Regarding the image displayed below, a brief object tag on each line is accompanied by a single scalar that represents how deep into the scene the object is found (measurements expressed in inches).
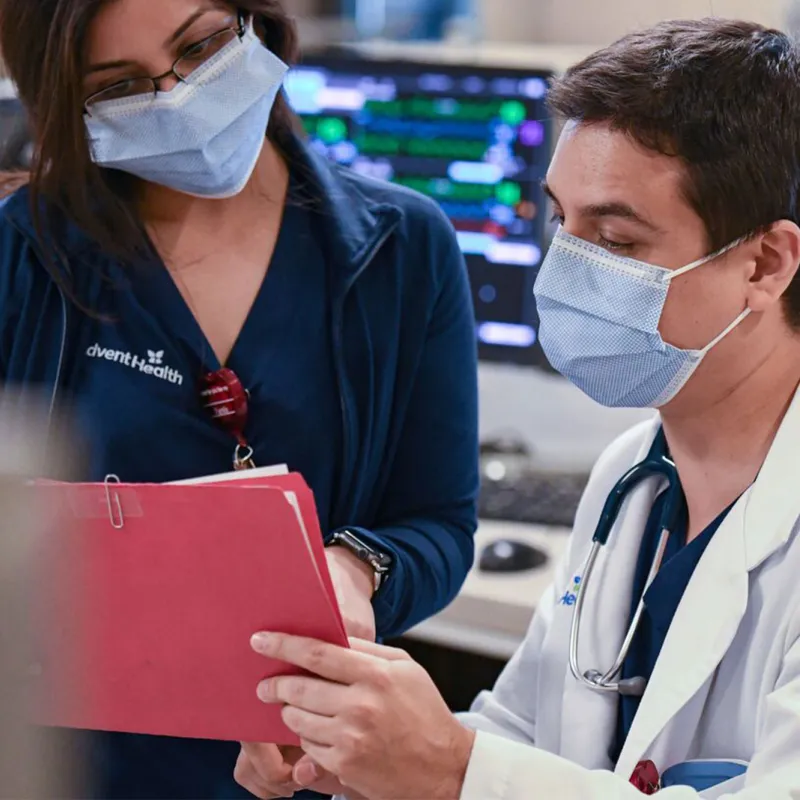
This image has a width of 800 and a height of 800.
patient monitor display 79.1
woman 54.5
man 50.9
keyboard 77.0
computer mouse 72.6
